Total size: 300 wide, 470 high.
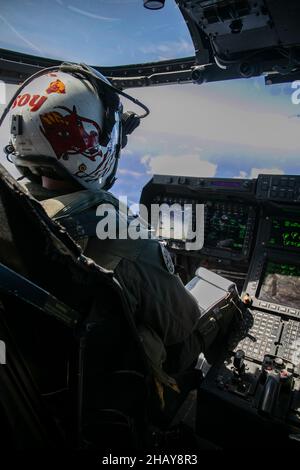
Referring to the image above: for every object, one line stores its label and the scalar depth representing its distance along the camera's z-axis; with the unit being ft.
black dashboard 4.40
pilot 2.99
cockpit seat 2.31
